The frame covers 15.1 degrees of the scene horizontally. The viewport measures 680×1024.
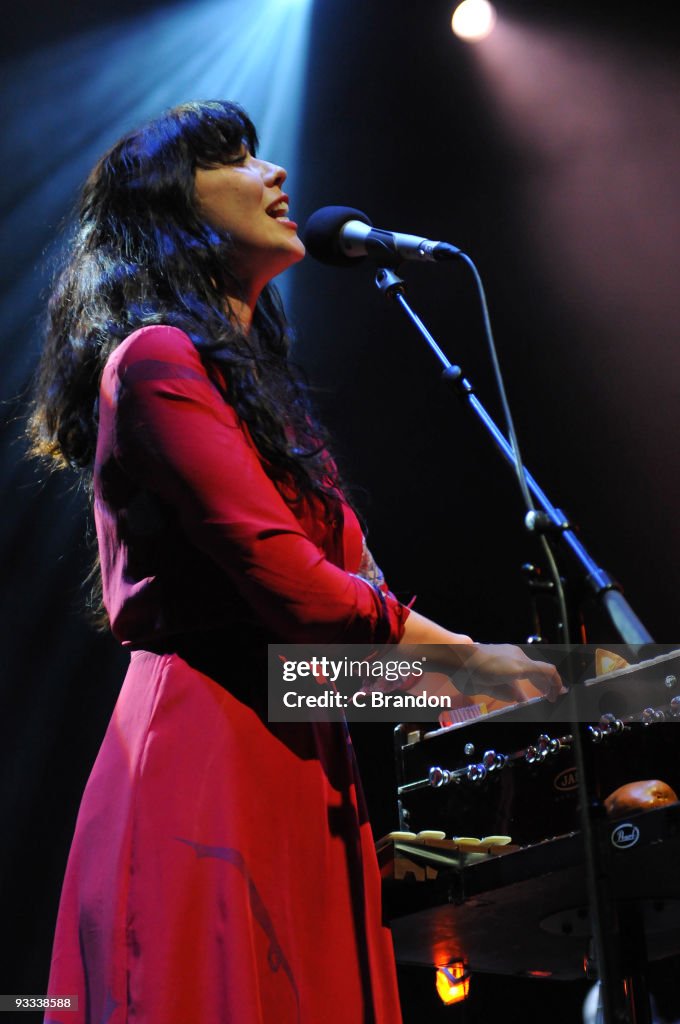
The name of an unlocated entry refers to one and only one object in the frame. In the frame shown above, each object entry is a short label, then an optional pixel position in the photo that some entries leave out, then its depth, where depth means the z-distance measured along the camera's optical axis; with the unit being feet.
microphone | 10.77
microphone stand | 8.61
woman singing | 8.87
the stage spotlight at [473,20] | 17.61
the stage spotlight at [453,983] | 11.57
